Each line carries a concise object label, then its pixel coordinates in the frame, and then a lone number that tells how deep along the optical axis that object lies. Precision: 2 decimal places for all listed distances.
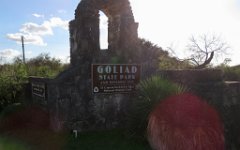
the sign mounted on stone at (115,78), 5.67
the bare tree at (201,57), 11.85
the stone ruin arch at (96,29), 6.07
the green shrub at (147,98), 5.02
